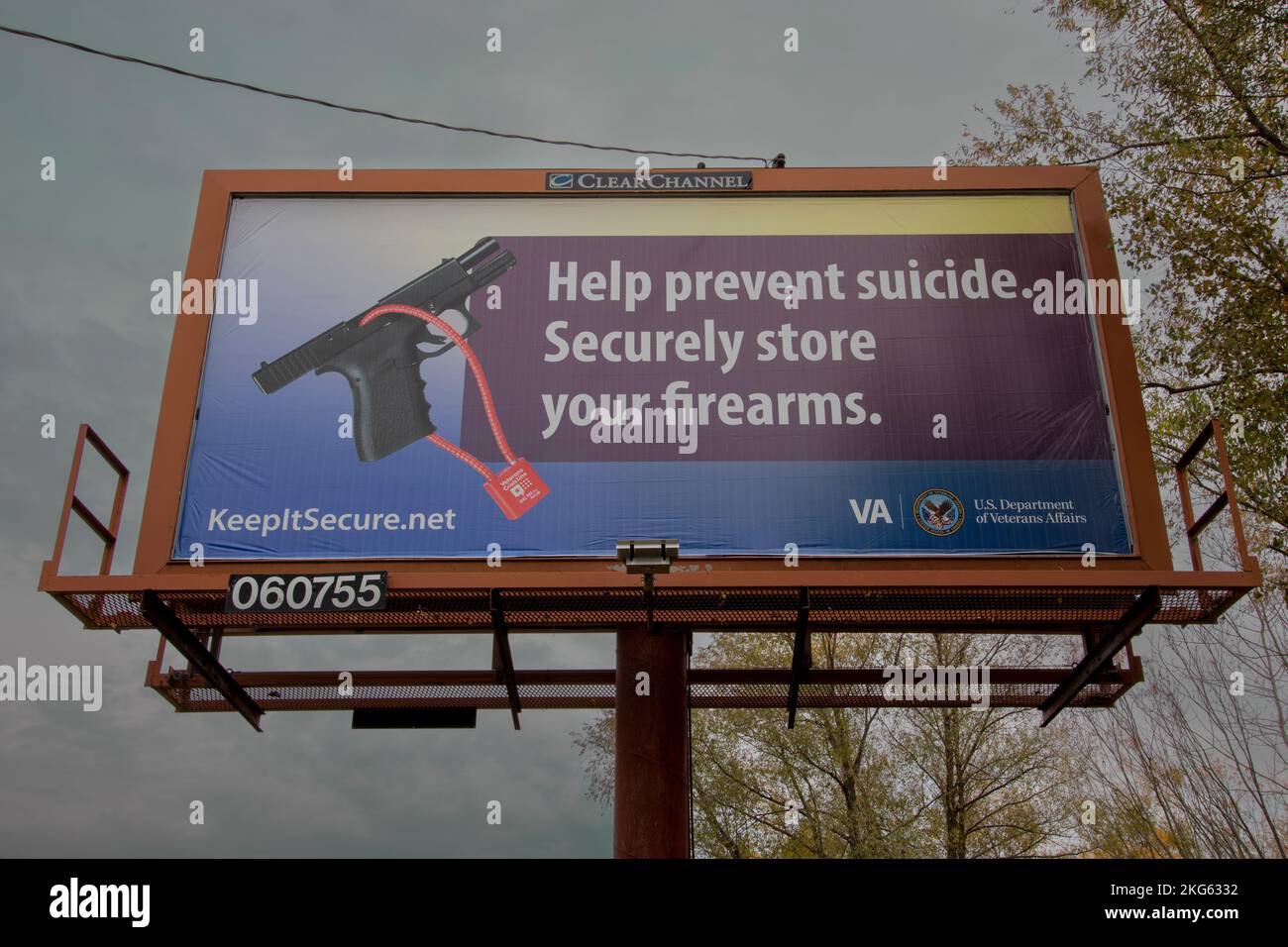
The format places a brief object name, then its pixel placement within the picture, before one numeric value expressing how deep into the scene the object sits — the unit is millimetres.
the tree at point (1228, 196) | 12484
